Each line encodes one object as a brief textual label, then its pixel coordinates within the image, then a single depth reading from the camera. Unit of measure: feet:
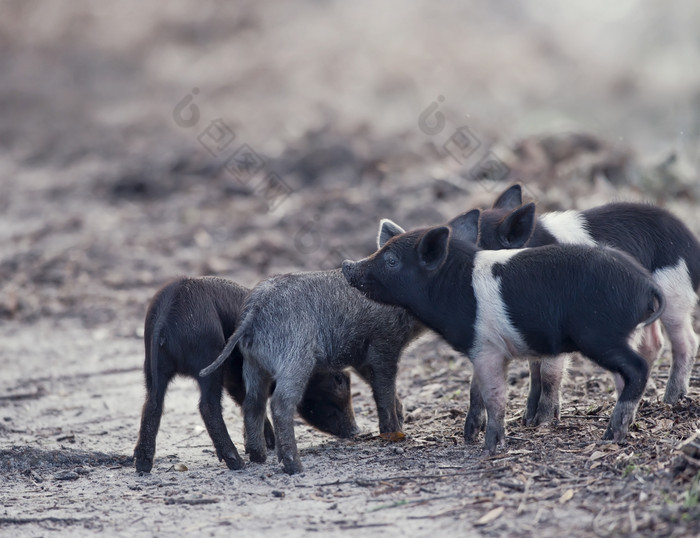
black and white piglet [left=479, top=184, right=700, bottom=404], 44.39
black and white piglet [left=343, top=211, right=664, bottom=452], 38.14
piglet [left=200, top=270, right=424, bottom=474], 41.93
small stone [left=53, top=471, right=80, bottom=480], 42.88
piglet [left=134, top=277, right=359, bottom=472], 42.06
